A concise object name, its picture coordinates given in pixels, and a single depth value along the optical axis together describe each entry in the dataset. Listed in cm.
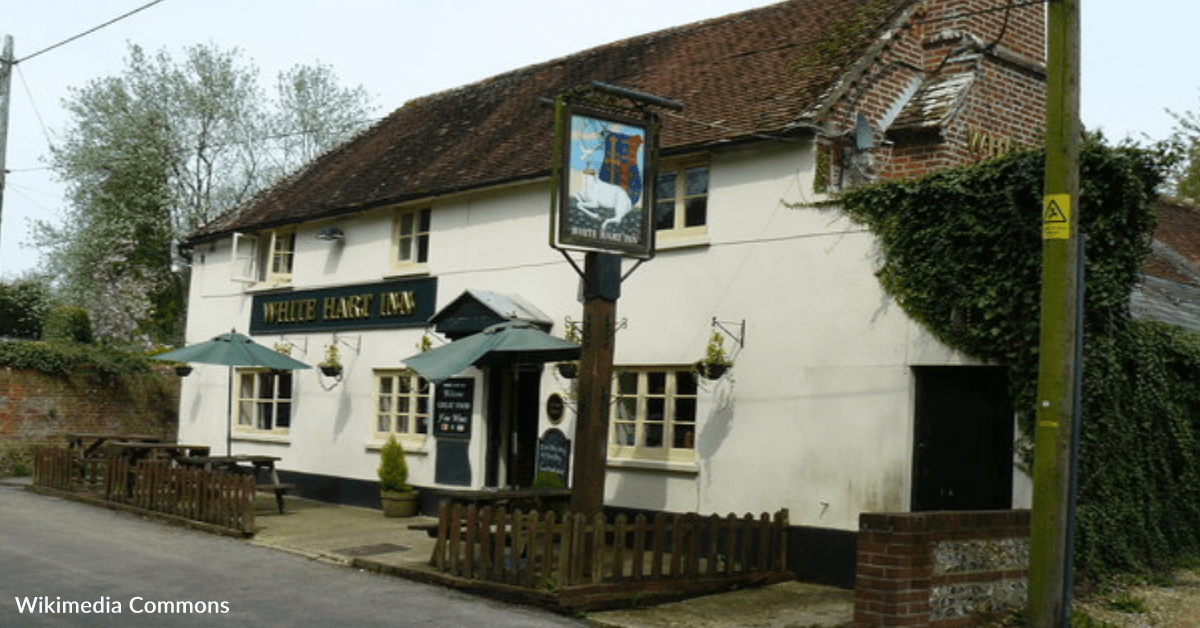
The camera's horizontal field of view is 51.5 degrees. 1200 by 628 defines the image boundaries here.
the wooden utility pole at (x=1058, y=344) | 864
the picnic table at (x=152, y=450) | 1953
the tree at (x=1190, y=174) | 3622
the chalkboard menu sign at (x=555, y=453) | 1620
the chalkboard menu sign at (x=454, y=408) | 1798
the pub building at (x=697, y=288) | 1252
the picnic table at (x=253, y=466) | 1794
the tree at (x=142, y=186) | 4091
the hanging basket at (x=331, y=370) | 2028
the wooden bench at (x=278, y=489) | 1745
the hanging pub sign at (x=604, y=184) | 1179
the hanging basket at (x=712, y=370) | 1405
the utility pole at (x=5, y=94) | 2378
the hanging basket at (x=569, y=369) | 1562
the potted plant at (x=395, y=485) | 1820
